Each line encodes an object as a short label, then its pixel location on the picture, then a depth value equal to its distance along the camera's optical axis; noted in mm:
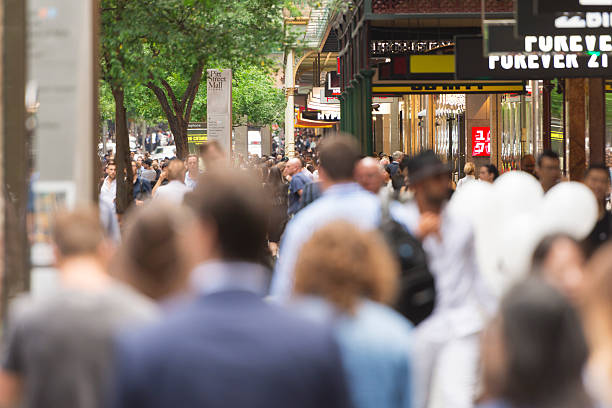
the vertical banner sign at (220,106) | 34621
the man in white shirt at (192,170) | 26856
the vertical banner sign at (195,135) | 65653
